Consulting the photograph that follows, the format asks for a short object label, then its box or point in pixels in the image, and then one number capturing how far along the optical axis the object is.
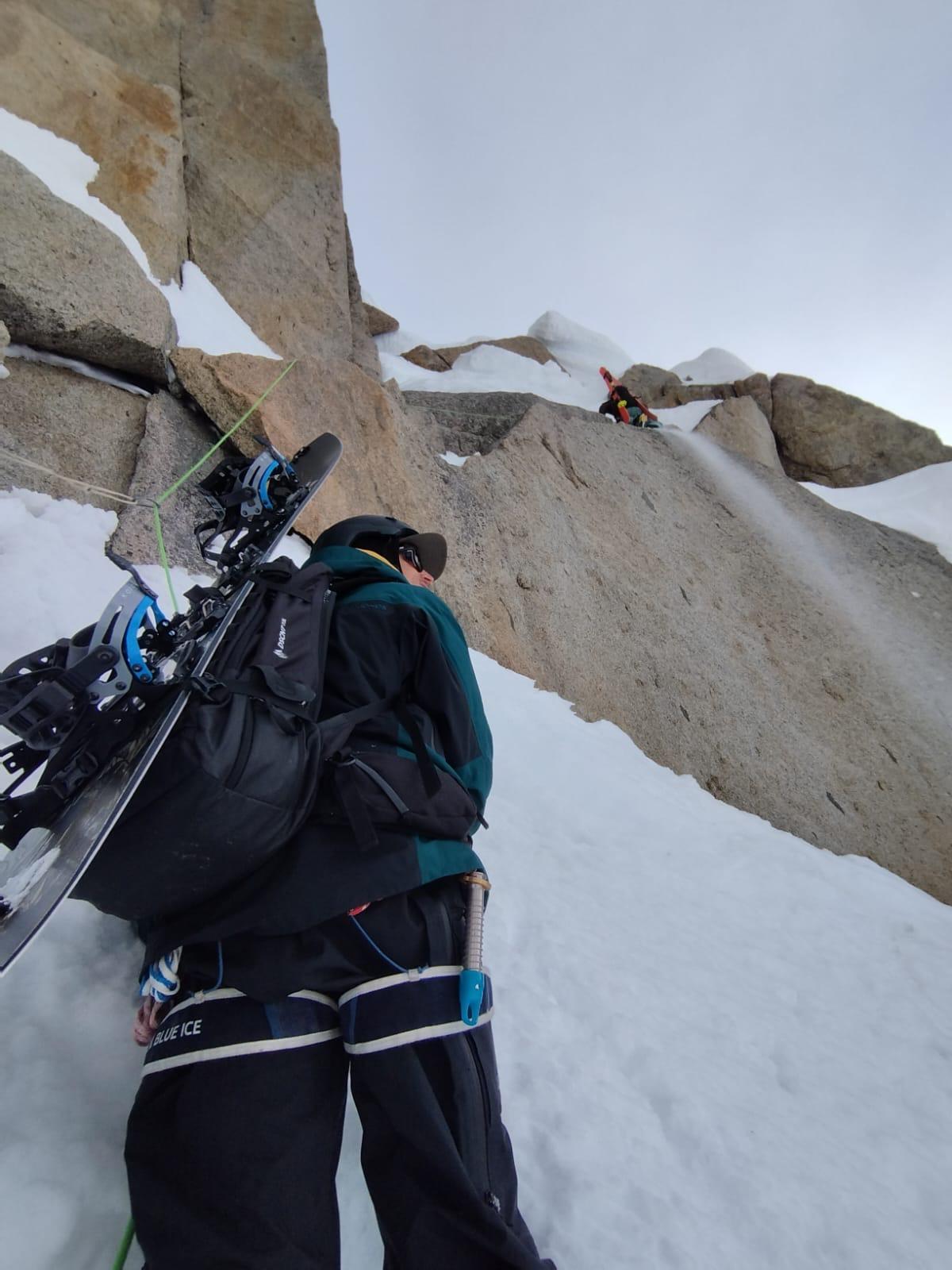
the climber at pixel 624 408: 14.48
